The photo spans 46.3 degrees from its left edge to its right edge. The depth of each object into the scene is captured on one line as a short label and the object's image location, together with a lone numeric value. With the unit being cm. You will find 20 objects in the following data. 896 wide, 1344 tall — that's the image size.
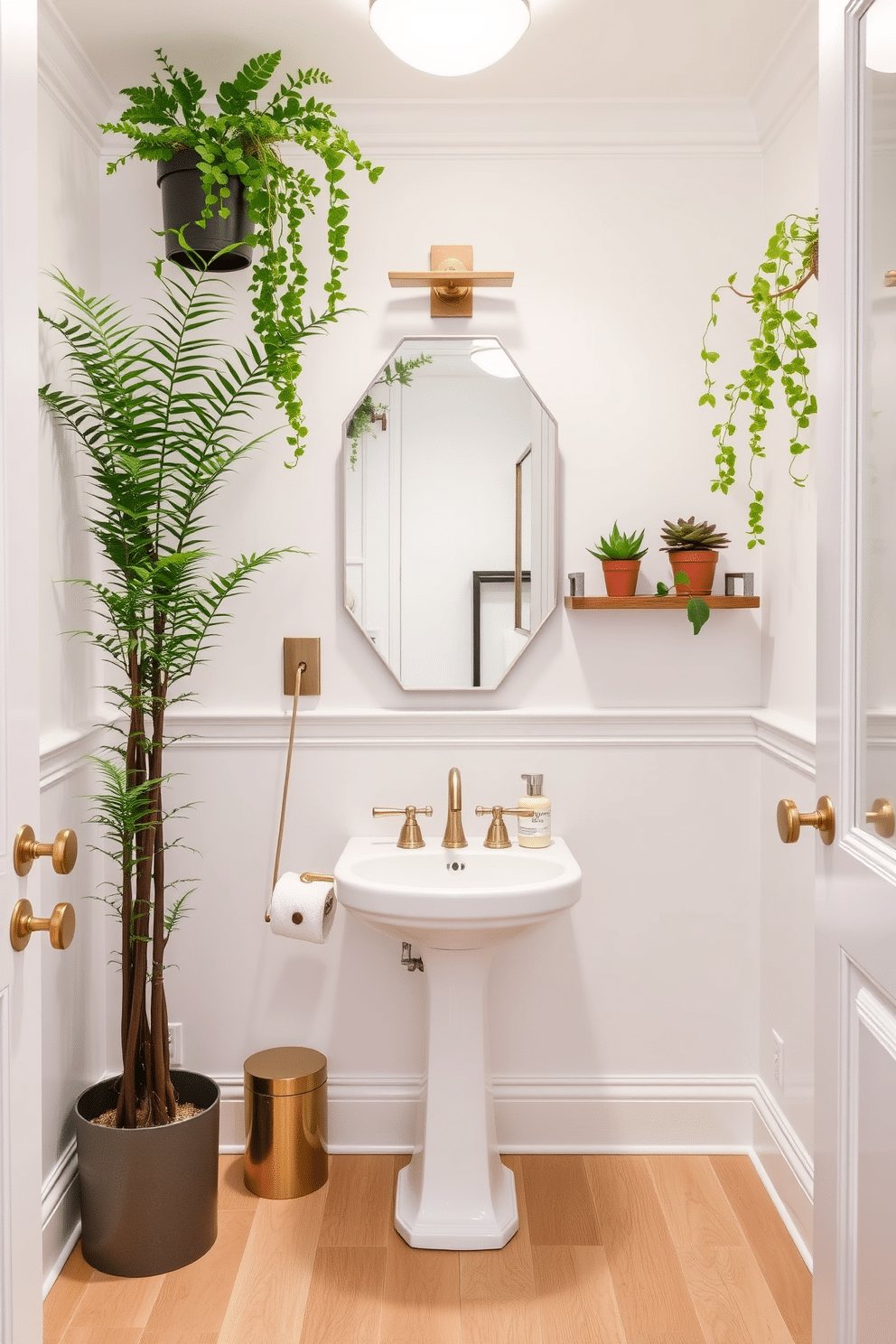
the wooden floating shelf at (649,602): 231
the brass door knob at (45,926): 110
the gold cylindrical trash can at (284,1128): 222
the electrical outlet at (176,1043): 243
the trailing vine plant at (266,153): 207
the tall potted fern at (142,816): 196
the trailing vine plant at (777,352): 189
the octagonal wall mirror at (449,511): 238
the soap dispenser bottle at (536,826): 229
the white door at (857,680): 111
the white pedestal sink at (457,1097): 199
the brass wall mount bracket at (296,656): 240
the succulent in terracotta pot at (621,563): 232
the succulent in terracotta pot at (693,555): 230
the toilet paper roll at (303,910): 217
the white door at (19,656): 109
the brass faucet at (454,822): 225
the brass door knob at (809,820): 125
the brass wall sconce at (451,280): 229
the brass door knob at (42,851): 112
